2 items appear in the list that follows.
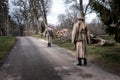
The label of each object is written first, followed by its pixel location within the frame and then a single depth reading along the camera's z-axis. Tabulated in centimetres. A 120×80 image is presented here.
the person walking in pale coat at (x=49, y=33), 1069
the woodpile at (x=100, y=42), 944
